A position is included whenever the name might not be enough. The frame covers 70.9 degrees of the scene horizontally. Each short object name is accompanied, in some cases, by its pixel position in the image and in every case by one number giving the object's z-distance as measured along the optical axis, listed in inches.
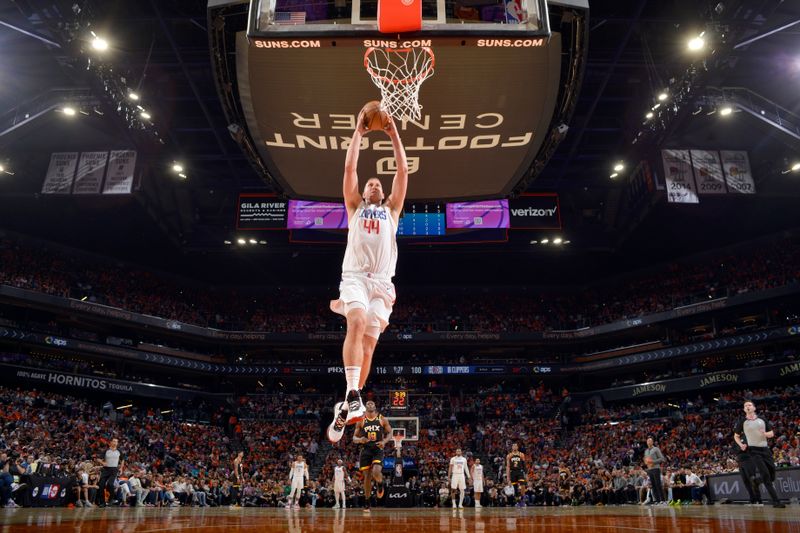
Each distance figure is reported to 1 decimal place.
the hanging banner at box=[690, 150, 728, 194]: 865.5
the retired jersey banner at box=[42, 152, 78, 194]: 878.4
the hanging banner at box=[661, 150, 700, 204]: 849.5
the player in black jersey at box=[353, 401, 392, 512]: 430.6
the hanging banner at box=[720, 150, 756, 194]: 868.6
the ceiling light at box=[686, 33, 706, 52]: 626.8
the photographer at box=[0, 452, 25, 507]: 516.1
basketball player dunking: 204.8
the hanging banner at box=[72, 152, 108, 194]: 873.5
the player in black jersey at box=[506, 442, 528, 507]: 656.9
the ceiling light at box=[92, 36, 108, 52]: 624.4
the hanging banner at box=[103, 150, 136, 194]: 864.9
